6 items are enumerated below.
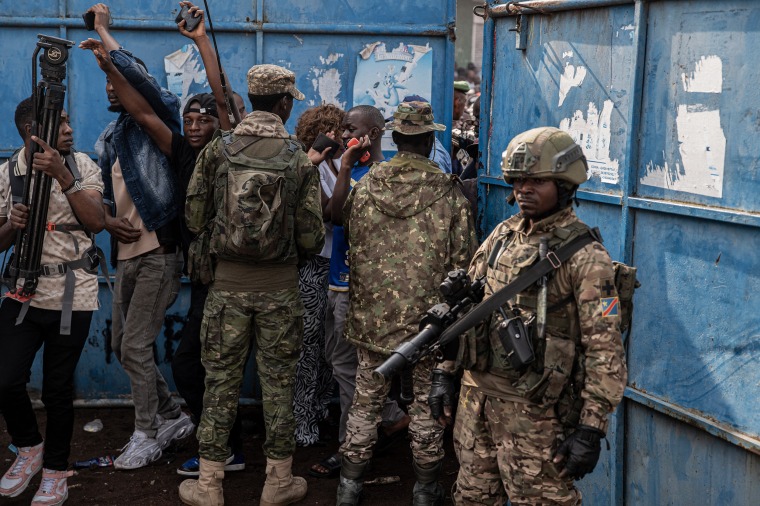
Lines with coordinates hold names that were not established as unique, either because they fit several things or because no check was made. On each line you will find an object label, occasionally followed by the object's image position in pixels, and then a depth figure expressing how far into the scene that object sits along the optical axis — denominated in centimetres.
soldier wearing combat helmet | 323
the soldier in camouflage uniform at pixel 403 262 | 462
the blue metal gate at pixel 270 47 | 599
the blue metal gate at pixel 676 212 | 339
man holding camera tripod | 464
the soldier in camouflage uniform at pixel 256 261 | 451
